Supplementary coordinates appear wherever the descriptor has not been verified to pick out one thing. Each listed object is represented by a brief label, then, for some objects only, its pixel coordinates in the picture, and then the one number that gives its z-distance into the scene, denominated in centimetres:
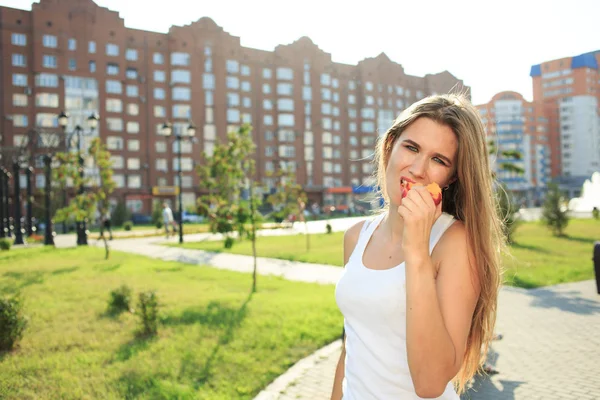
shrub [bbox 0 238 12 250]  1552
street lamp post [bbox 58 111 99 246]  1952
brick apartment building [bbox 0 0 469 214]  5628
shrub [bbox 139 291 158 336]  681
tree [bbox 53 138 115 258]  1794
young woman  170
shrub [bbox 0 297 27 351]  584
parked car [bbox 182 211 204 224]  5025
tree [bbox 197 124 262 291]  1147
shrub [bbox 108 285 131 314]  816
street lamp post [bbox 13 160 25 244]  2038
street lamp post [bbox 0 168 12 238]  2419
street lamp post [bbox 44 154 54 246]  2089
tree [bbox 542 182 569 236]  2417
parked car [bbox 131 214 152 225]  5066
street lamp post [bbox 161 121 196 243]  2395
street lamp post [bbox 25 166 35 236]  2338
